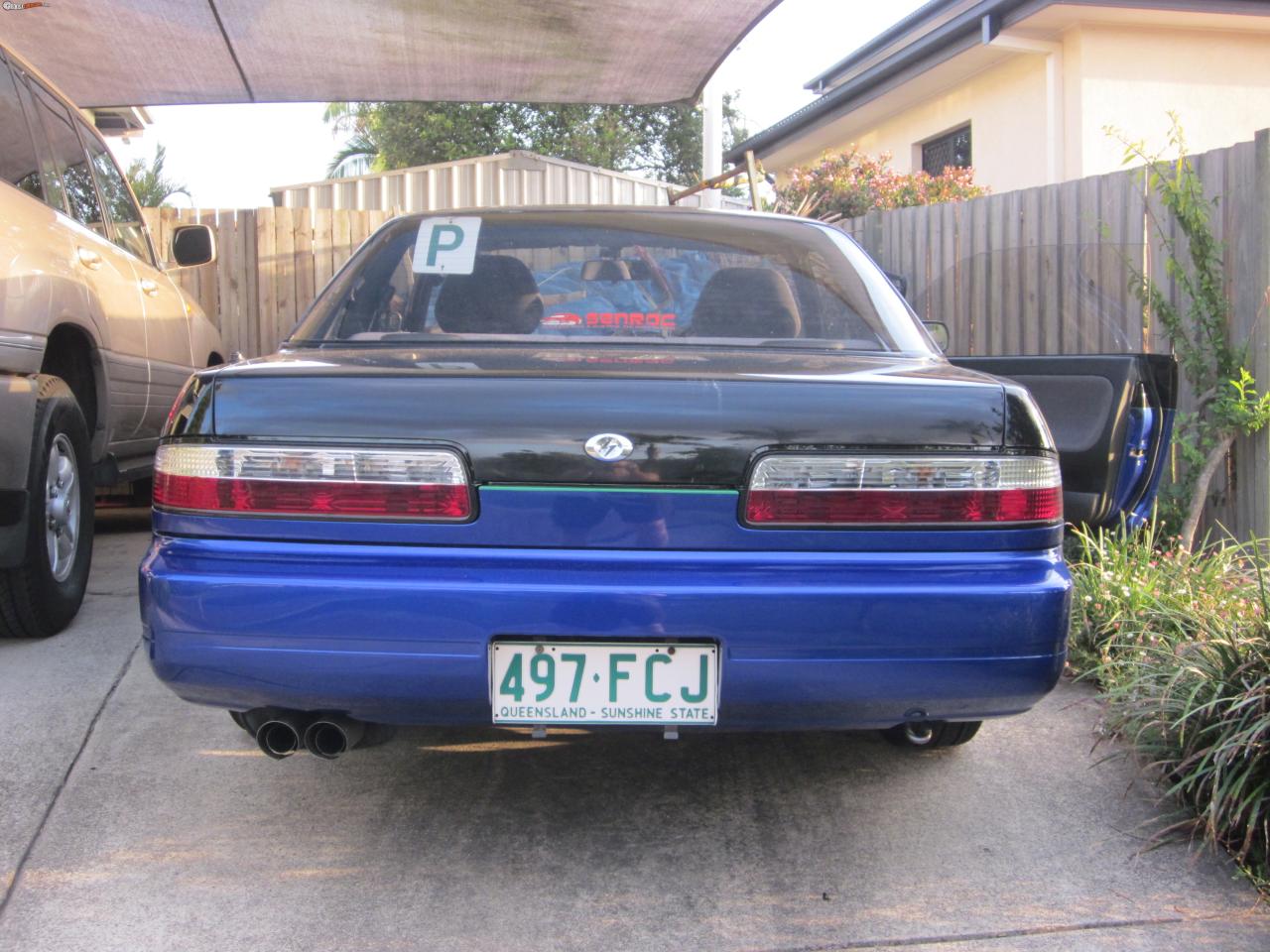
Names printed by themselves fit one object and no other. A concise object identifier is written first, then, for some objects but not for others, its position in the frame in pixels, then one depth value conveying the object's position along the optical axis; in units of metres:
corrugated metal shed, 13.02
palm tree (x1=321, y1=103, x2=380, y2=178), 29.77
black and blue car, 2.39
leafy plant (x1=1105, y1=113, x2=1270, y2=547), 5.02
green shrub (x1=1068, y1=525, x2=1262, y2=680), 3.86
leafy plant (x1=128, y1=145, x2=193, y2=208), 26.67
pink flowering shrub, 13.67
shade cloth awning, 7.25
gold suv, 3.93
